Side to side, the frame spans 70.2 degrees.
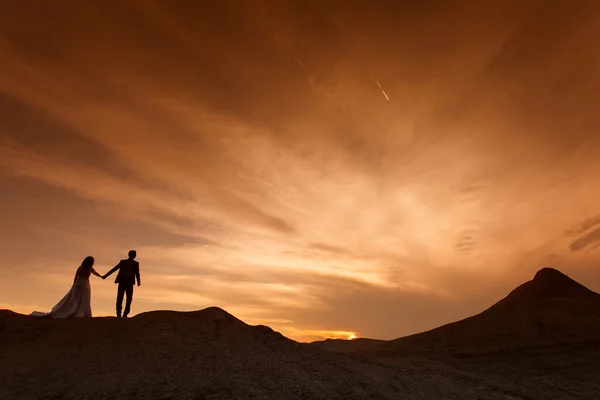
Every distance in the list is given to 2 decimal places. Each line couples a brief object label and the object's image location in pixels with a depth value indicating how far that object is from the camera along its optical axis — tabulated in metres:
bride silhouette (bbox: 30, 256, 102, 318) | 16.75
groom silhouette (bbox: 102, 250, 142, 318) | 16.92
